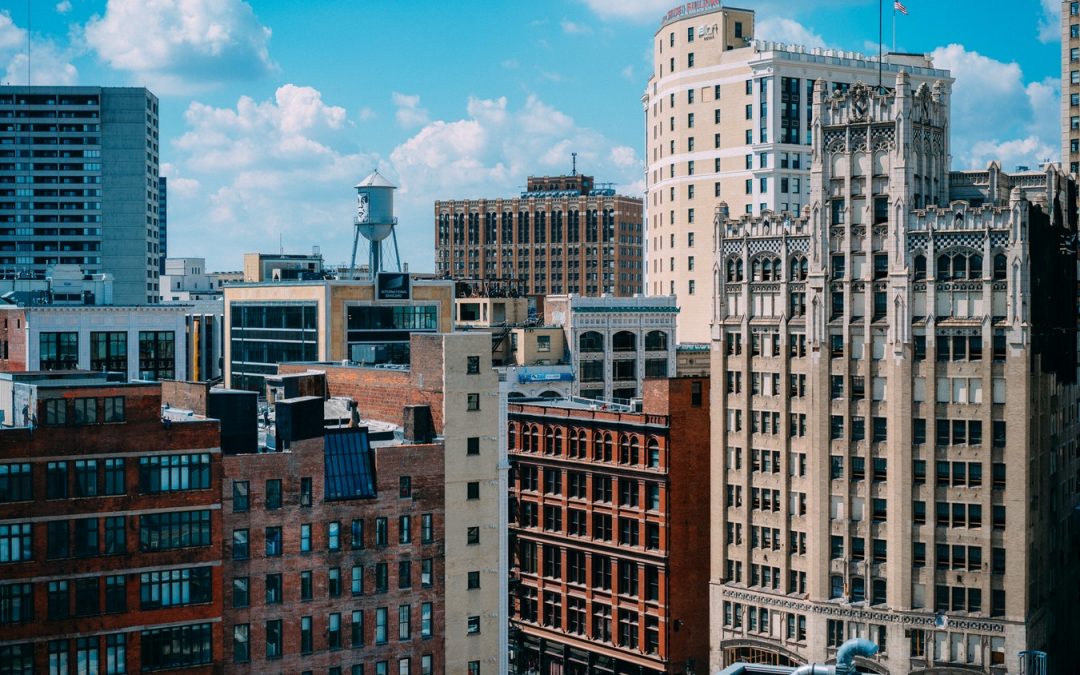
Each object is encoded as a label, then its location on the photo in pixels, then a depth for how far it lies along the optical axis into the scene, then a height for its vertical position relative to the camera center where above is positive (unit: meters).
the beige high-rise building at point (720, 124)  178.50 +27.28
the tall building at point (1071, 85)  153.62 +27.49
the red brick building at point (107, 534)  86.31 -12.83
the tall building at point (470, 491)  101.94 -11.71
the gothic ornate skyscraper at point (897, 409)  113.31 -6.54
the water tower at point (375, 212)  184.50 +15.98
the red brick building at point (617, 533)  128.75 -19.13
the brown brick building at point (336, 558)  93.69 -15.63
